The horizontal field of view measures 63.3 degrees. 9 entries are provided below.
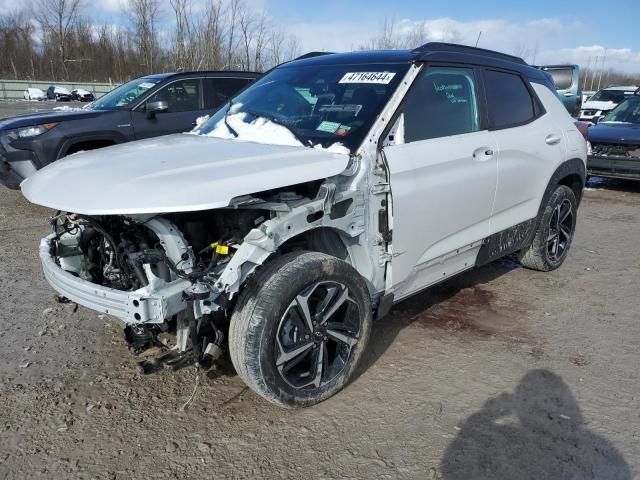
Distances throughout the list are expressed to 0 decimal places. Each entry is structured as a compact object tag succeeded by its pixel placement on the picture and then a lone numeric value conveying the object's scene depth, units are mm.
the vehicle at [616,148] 8984
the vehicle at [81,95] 41875
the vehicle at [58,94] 41344
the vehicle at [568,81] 16156
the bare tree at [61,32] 60562
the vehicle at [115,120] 6336
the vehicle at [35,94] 40469
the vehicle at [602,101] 16906
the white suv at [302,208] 2387
